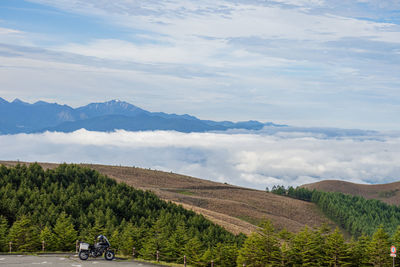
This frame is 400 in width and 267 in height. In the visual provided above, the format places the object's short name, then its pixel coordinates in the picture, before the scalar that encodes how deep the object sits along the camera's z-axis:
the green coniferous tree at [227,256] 46.88
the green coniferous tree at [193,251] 47.09
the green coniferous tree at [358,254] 42.53
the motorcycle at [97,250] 42.97
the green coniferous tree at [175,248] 49.88
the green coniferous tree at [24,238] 51.72
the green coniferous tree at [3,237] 51.33
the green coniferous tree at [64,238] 53.44
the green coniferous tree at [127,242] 52.25
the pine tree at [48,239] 52.91
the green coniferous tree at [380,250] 41.78
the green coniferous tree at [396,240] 42.56
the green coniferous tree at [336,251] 42.06
